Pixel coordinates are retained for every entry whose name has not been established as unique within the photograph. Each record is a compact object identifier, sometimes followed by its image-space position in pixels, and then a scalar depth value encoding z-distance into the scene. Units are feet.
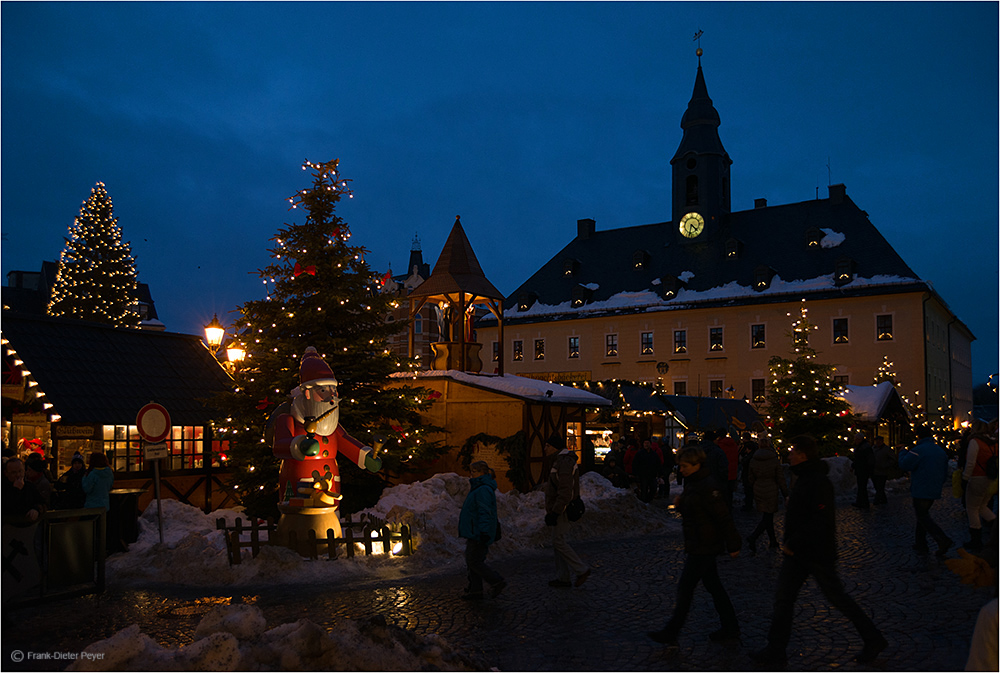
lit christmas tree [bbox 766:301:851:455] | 90.99
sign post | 39.04
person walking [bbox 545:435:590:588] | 30.83
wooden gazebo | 67.72
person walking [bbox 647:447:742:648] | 22.57
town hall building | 137.69
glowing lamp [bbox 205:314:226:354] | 59.97
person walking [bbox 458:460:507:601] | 28.86
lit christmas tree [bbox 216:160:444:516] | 50.16
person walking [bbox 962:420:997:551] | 35.45
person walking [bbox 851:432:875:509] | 61.31
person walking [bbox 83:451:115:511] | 36.83
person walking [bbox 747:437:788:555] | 38.50
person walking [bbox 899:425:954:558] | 36.04
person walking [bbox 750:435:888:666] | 21.07
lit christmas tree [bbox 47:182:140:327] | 132.26
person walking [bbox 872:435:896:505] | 62.54
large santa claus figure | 37.19
